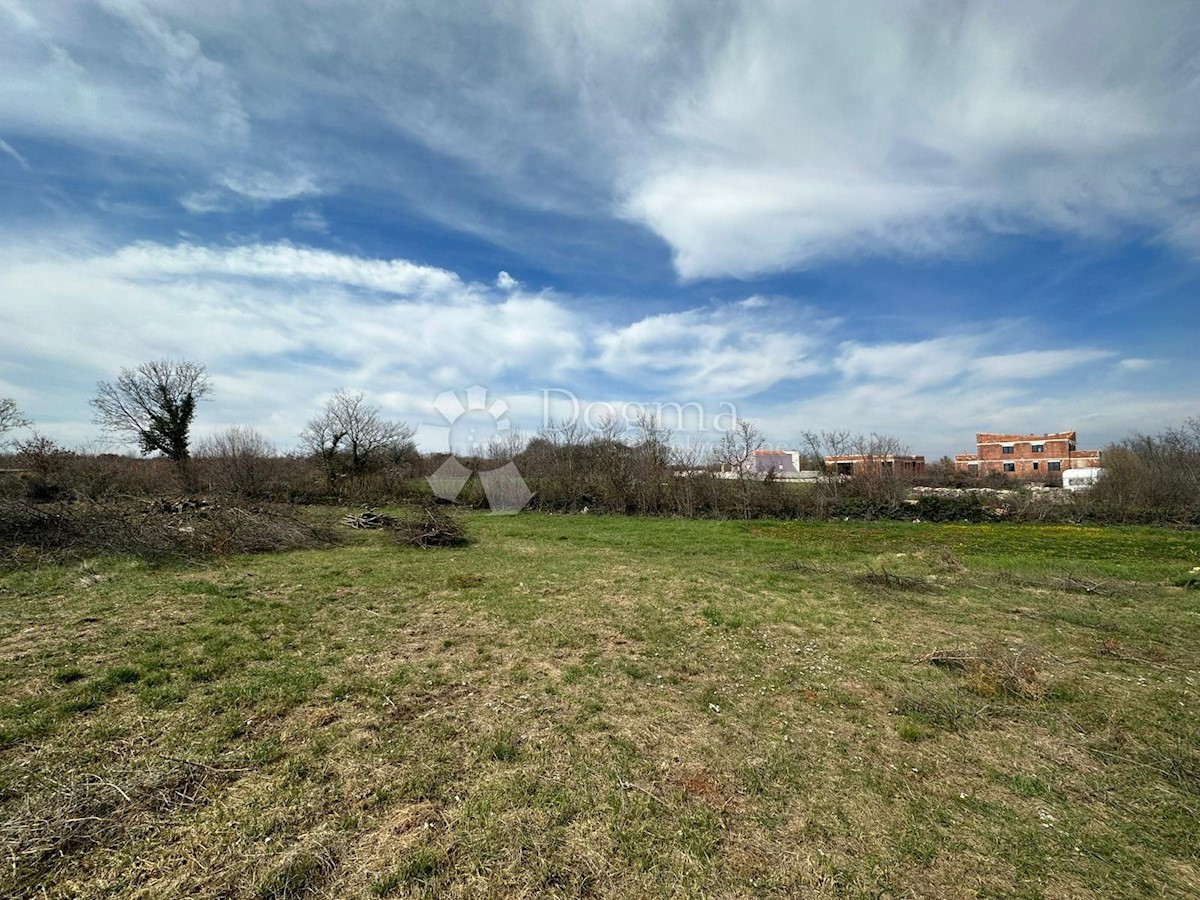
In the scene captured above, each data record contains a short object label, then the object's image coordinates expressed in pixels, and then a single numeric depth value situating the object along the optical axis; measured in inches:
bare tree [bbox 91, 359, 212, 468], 1072.8
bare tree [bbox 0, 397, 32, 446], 828.6
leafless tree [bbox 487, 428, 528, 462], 1314.0
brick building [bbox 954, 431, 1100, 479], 2420.0
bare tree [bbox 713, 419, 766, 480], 1028.6
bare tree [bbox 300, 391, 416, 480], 1215.6
